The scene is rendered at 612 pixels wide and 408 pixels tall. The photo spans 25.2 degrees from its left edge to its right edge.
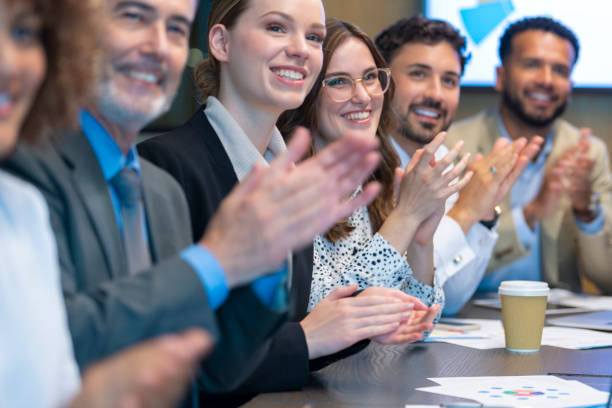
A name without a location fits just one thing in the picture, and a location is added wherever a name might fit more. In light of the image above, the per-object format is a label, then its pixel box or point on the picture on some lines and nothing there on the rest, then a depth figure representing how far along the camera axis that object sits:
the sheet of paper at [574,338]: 2.14
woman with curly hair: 1.19
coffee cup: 2.08
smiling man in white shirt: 2.55
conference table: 1.80
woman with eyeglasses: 2.21
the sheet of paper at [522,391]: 1.79
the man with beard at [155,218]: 1.56
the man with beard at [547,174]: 2.98
